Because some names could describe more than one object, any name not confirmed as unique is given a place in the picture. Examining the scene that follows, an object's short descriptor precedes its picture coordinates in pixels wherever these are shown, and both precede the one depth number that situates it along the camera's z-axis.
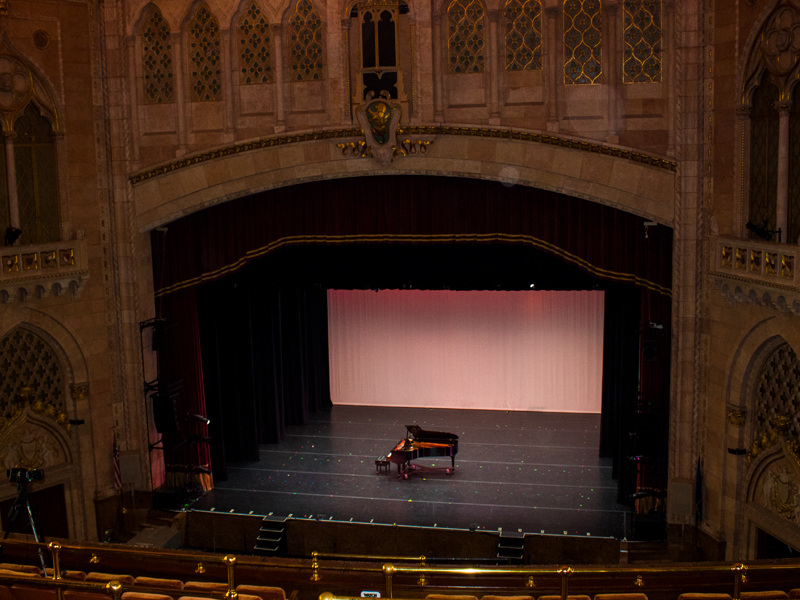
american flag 15.97
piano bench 18.12
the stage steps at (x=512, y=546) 14.84
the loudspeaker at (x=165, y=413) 16.23
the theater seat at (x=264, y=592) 7.83
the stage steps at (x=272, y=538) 15.88
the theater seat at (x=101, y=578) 8.26
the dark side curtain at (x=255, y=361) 18.44
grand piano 17.84
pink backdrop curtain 21.70
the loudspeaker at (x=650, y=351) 14.30
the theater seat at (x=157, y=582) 8.35
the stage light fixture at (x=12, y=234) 14.07
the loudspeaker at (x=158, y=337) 16.31
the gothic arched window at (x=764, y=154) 12.06
